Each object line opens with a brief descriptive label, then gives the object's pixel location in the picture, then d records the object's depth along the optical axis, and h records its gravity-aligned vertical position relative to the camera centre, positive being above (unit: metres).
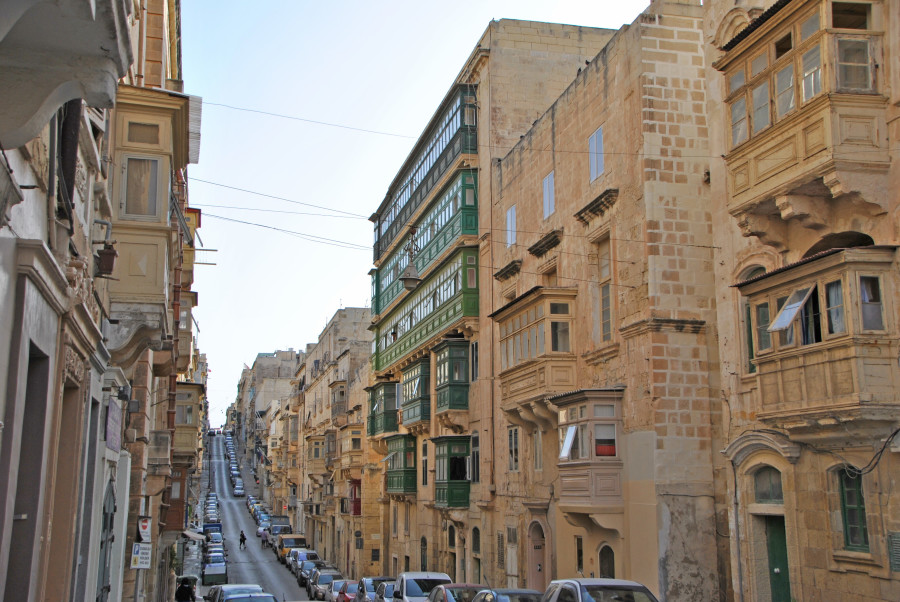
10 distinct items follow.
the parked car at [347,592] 30.82 -3.28
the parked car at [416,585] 22.95 -2.26
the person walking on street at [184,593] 33.78 -3.59
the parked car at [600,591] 14.04 -1.47
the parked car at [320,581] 39.75 -3.81
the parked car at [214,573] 46.25 -3.91
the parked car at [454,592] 19.48 -2.09
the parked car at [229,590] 25.16 -2.61
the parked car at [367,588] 27.27 -2.78
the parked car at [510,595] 16.95 -1.85
